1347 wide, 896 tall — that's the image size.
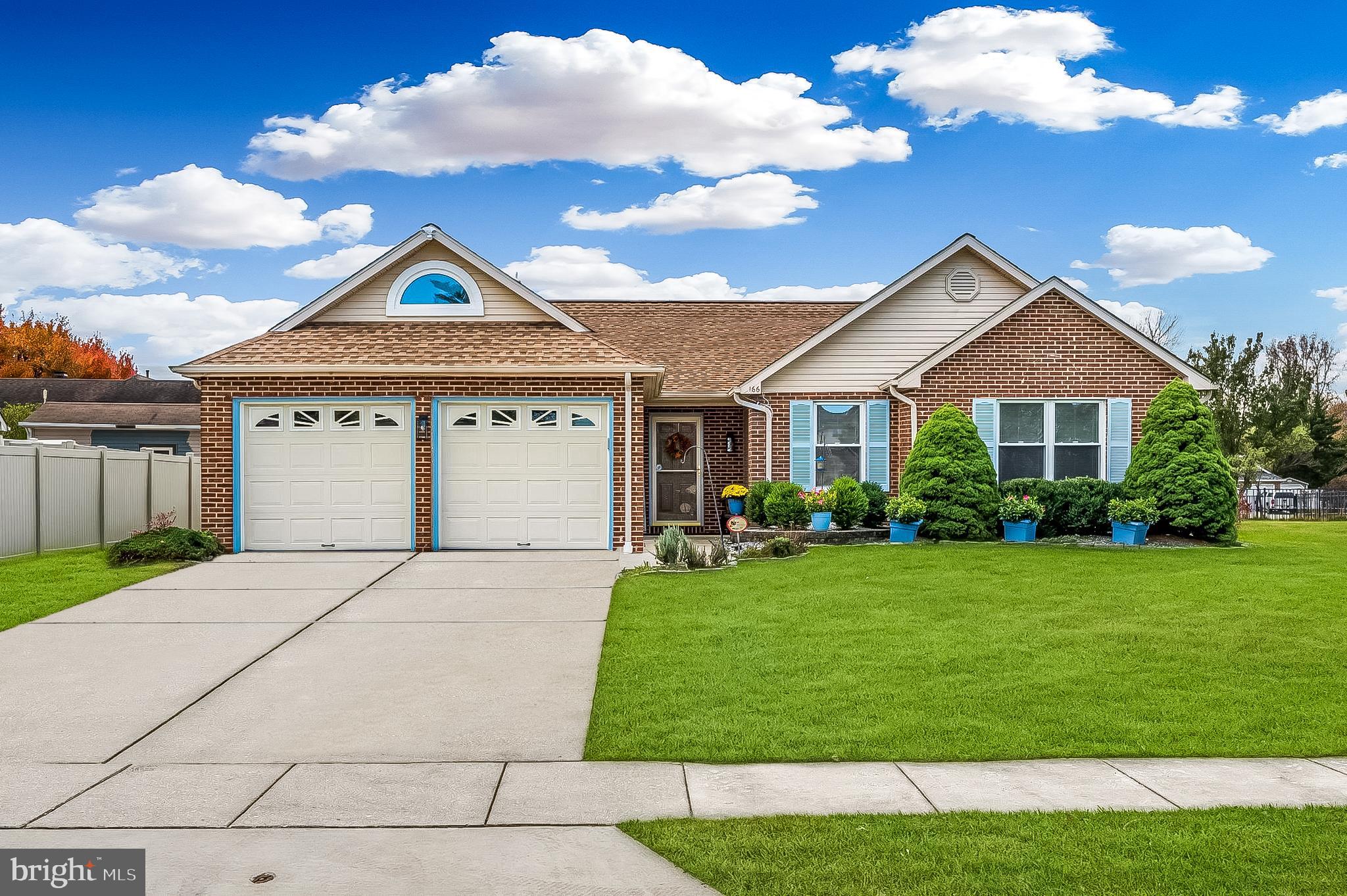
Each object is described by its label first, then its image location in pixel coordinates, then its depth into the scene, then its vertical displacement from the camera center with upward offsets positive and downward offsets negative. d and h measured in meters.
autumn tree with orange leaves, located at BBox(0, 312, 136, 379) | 58.25 +5.62
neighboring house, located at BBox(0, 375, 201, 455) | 36.41 +0.72
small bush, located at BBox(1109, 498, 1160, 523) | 16.22 -1.20
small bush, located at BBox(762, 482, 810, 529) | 16.86 -1.18
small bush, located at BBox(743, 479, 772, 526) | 17.34 -1.08
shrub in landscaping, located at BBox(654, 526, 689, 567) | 13.59 -1.52
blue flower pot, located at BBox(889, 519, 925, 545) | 16.45 -1.59
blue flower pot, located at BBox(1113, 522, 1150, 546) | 16.22 -1.59
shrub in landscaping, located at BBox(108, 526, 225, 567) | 14.23 -1.61
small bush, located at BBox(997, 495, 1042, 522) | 16.39 -1.18
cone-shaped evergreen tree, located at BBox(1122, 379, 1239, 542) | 16.58 -0.59
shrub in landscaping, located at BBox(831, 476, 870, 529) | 16.78 -1.11
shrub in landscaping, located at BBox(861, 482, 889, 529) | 17.33 -1.15
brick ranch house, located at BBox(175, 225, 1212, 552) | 15.49 +0.67
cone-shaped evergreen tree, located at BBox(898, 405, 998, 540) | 16.34 -0.68
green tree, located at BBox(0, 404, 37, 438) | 41.75 +1.24
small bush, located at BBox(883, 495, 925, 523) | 16.17 -1.16
